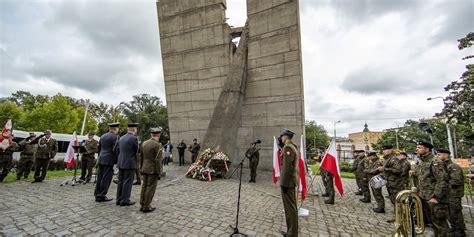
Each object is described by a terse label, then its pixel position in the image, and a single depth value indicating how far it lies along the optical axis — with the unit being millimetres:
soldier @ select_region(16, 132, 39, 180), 8633
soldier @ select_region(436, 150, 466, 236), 4133
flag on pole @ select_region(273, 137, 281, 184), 5633
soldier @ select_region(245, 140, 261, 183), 9344
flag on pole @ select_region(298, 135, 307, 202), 5078
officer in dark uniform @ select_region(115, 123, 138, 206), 5176
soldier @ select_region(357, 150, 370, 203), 7000
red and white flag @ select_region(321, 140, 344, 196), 5429
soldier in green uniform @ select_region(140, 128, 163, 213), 4719
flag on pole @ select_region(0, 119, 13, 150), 8070
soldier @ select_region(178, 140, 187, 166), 14352
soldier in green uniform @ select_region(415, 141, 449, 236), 3912
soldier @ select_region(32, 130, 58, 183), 7965
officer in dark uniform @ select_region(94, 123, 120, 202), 5617
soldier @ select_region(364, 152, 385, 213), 5840
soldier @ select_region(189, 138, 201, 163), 13375
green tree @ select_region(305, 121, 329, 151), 62375
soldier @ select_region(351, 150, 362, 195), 7912
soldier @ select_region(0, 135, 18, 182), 8039
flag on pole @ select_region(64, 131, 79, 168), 8289
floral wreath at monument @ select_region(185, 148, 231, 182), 9086
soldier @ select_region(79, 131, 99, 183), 7984
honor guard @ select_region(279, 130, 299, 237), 3750
